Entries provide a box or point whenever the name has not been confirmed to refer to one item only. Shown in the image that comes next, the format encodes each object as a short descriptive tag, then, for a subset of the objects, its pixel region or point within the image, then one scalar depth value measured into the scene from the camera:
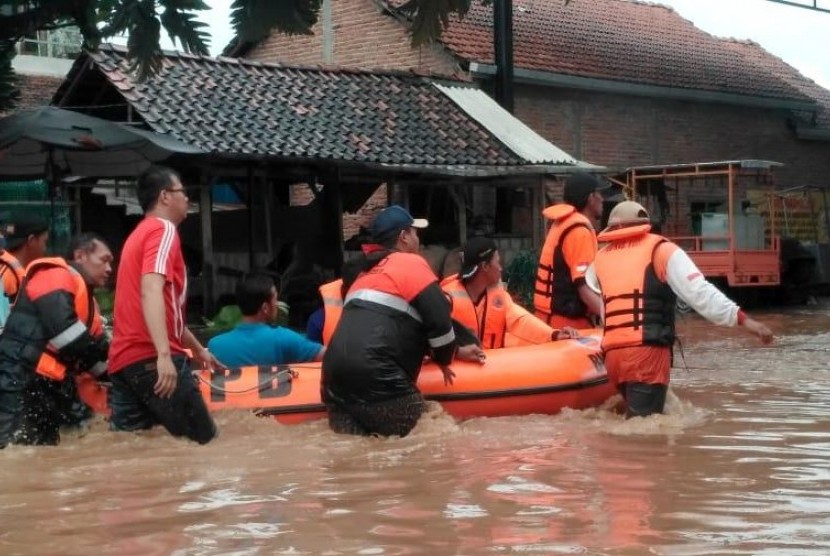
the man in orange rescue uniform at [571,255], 8.13
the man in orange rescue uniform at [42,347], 6.50
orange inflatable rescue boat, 7.46
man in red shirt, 6.13
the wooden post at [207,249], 15.32
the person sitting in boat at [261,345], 7.78
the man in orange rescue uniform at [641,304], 6.77
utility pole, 20.11
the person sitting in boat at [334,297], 7.57
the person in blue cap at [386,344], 6.61
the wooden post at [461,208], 18.36
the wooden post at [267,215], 16.81
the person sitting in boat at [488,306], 7.97
